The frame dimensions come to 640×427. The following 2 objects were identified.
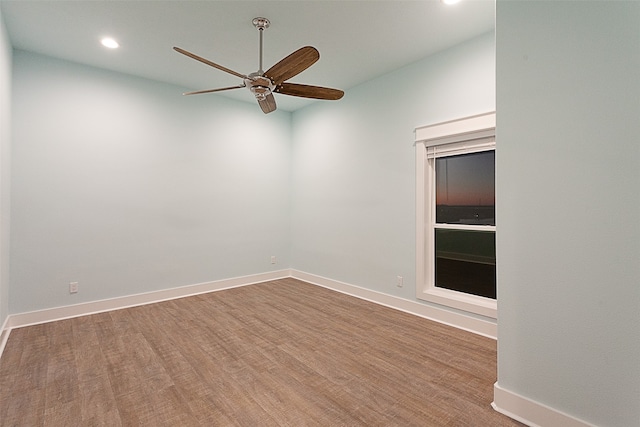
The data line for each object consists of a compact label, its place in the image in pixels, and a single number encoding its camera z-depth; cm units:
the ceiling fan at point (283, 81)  218
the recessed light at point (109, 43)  298
